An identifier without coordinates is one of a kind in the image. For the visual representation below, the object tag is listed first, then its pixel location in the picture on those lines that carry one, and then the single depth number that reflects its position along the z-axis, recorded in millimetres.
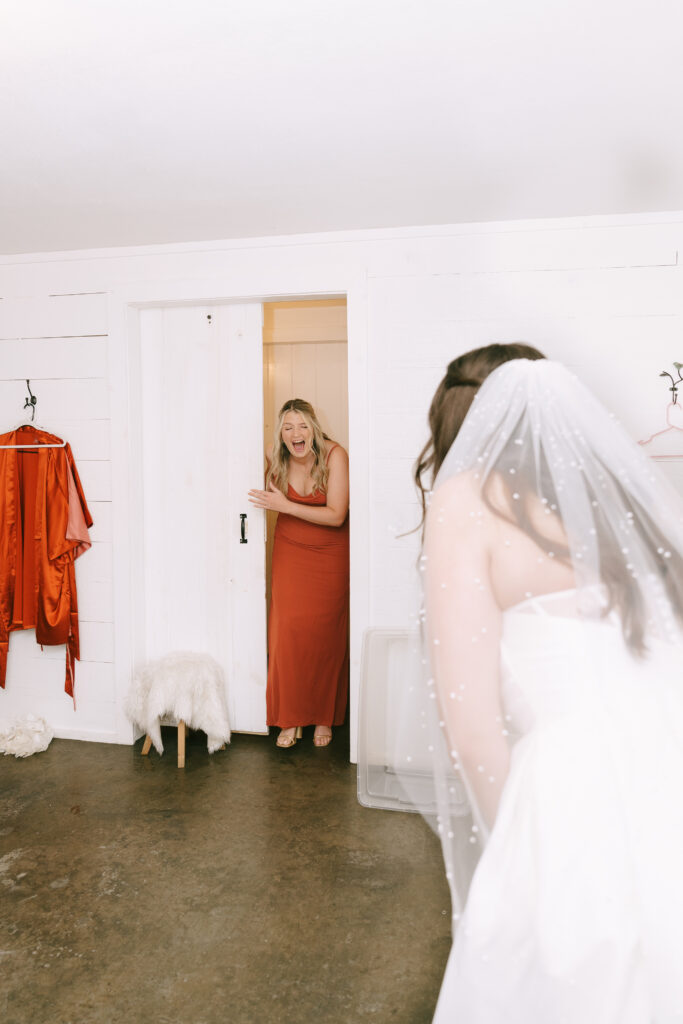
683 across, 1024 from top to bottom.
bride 1105
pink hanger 2967
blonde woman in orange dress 3443
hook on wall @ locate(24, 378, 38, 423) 3471
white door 3488
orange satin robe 3410
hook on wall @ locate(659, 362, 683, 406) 2965
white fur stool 3248
